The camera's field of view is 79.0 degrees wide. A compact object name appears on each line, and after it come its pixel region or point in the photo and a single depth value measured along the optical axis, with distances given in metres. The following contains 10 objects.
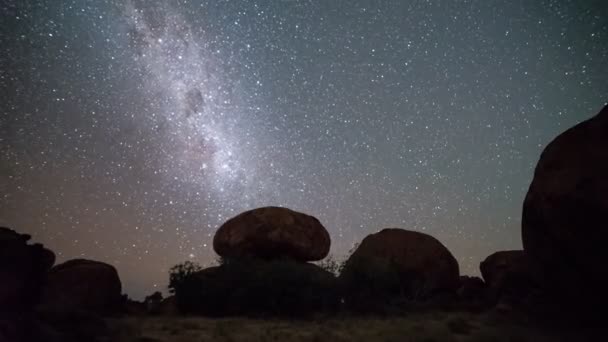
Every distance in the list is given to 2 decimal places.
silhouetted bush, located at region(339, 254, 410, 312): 13.67
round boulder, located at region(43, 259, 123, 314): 14.38
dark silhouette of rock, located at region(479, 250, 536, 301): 11.25
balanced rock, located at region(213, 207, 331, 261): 17.39
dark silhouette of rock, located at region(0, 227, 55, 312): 7.01
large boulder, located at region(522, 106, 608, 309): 8.09
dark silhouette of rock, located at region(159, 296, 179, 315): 13.90
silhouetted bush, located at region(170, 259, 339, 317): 12.61
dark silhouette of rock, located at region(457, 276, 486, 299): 17.36
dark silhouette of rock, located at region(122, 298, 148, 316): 14.46
